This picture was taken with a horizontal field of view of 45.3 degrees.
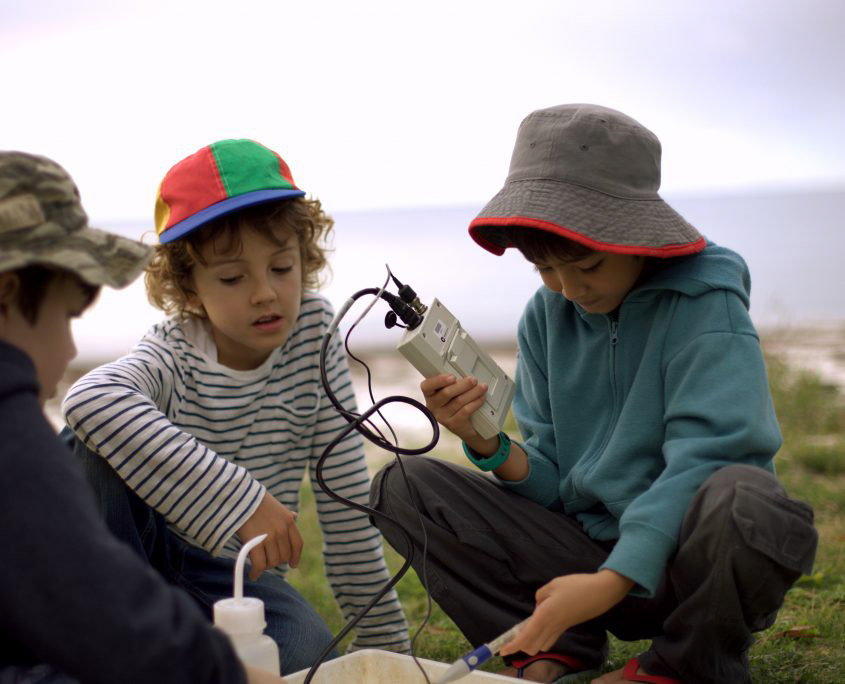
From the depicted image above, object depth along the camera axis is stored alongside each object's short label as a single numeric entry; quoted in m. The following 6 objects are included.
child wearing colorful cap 1.68
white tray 1.51
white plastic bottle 1.27
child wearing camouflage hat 0.98
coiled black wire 1.60
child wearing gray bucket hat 1.42
